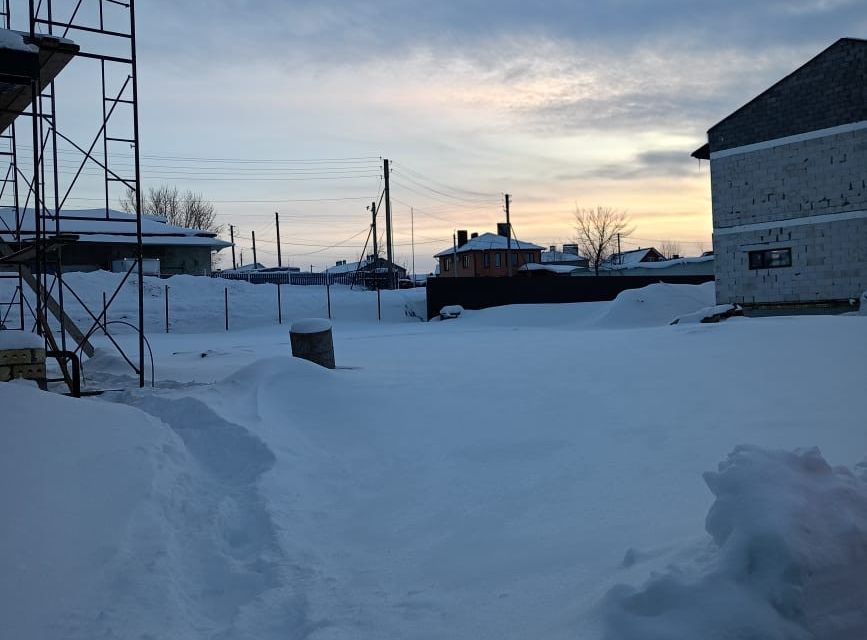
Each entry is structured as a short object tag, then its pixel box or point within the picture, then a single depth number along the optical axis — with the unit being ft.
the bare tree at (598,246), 200.34
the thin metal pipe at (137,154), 31.78
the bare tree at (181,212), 221.05
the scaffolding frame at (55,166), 28.63
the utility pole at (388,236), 130.39
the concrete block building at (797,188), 61.98
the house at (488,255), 198.39
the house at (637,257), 222.44
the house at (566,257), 237.25
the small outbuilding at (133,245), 116.67
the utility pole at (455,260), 204.35
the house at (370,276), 139.33
